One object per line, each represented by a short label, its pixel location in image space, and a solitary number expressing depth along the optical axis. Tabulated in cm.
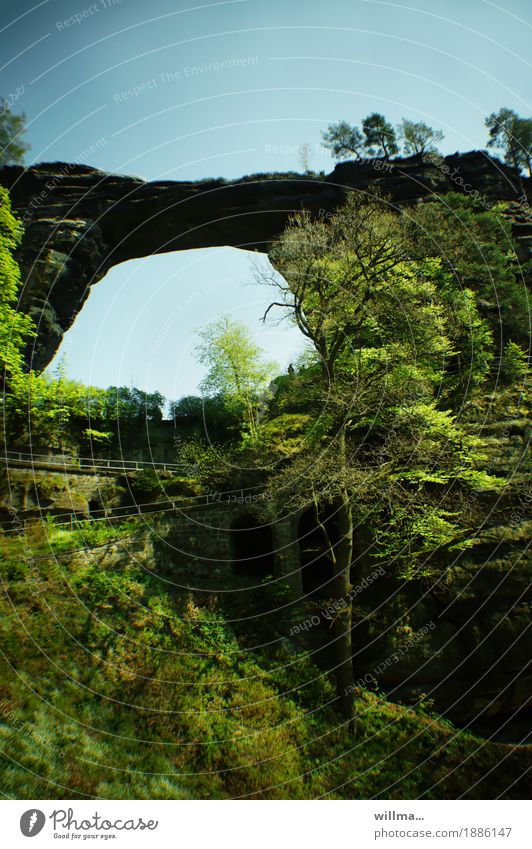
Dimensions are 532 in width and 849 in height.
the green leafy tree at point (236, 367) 2306
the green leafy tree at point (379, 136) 3178
